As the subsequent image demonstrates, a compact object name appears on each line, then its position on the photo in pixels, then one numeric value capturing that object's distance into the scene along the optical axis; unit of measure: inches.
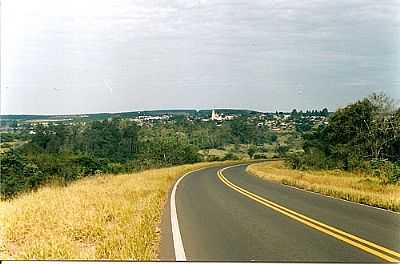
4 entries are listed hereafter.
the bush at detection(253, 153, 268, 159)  3516.7
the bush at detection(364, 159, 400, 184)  1061.1
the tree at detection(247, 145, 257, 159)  3077.5
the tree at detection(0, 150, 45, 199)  783.5
